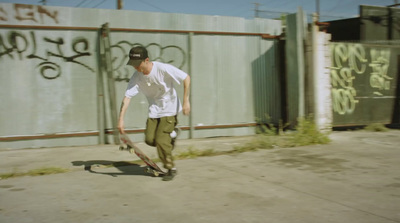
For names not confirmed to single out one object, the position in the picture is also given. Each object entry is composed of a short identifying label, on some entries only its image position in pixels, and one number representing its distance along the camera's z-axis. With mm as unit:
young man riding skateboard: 4750
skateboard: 4865
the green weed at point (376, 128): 8883
